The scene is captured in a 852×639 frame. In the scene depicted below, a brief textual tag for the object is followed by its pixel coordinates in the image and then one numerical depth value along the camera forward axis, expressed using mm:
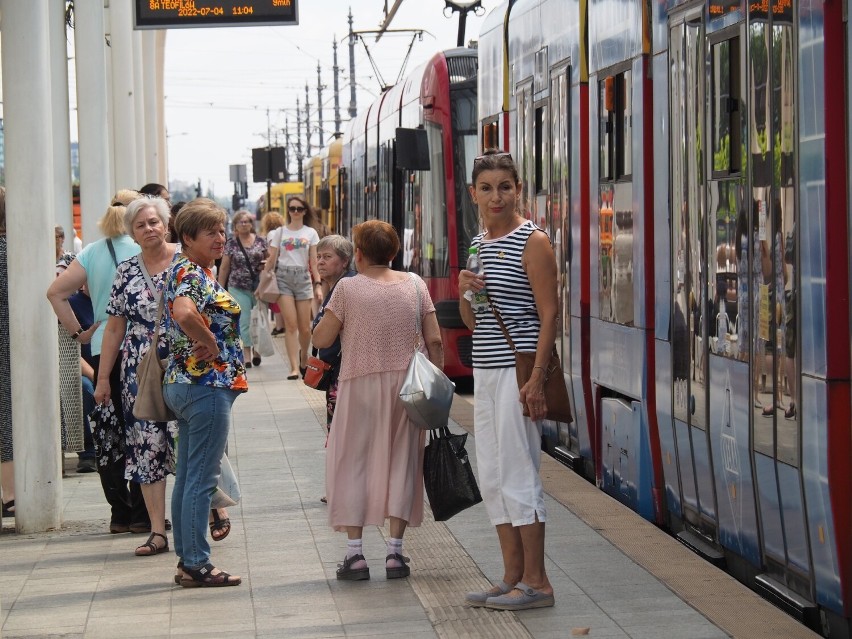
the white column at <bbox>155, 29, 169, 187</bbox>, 34406
